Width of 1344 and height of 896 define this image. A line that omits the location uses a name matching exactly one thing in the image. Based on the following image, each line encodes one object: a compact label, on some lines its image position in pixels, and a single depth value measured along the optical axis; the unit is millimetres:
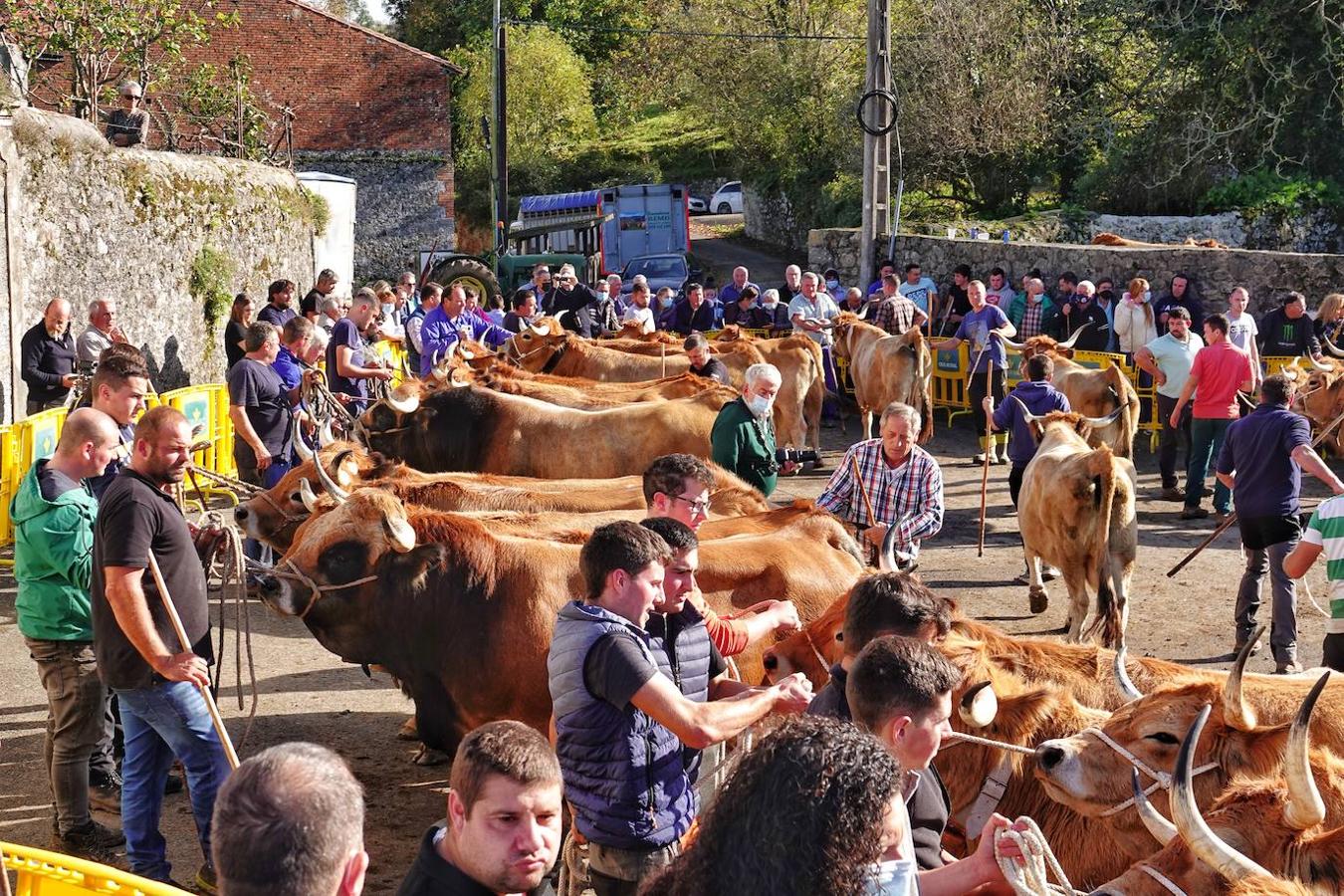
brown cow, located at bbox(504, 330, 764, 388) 15273
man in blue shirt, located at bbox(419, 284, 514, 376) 16062
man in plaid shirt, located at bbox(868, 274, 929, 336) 18250
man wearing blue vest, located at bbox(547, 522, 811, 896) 3979
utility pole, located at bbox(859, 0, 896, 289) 21062
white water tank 22420
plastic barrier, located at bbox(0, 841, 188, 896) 3344
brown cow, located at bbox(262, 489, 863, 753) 6086
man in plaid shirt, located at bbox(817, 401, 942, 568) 7852
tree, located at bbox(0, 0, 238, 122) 16062
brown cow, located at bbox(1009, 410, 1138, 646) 9328
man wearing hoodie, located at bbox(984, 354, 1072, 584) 10953
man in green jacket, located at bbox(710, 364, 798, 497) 8695
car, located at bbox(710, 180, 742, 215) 47156
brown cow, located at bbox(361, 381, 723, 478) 10406
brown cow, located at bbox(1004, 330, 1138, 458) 13078
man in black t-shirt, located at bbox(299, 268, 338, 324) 14445
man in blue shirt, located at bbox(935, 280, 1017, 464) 16500
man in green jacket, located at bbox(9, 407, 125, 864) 5984
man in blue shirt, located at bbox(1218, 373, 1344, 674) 8703
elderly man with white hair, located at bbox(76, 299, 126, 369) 11883
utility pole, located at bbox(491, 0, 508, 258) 32812
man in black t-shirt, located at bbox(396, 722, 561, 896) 2922
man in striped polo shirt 6812
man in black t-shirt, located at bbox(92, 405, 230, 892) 5188
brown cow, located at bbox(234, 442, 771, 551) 7820
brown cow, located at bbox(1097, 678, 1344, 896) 3150
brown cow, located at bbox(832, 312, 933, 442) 16438
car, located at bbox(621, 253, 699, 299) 30219
